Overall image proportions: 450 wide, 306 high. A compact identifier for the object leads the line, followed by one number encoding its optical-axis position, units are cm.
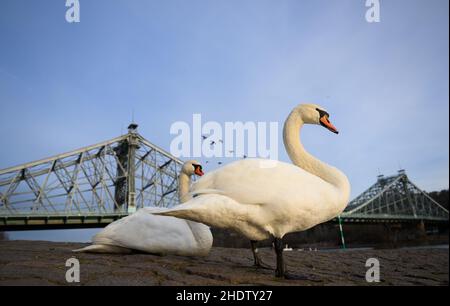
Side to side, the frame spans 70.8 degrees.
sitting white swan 410
